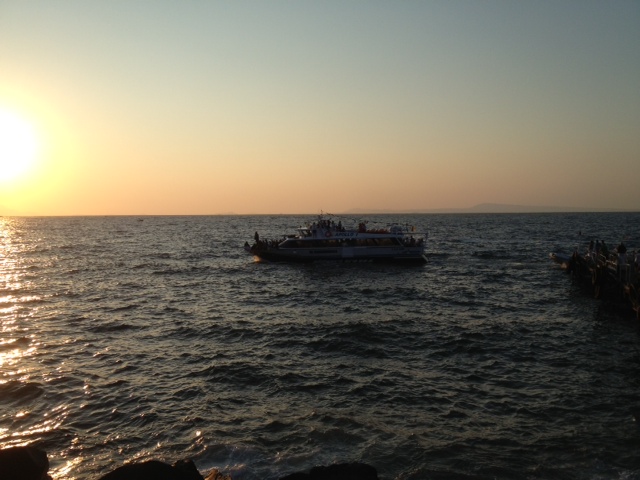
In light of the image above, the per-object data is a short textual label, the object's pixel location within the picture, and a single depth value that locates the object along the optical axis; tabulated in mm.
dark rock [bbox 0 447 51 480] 9203
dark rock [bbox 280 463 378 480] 9562
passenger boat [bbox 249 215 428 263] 52656
